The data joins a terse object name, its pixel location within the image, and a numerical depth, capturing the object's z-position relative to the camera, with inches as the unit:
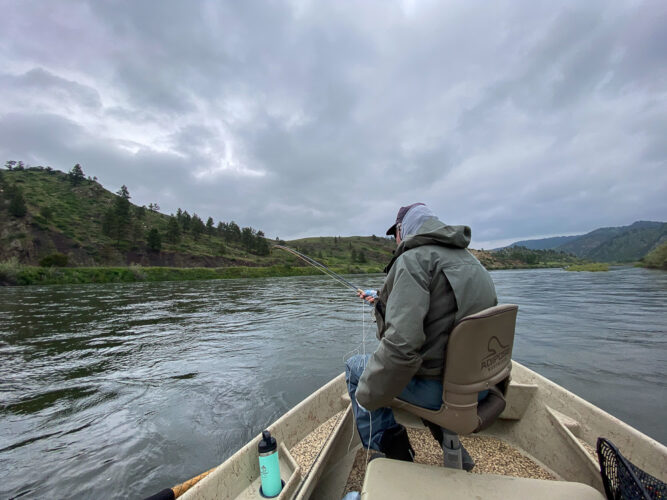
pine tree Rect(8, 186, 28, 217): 2927.9
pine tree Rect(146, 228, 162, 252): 3289.9
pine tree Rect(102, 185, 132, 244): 3329.2
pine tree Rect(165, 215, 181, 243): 3713.8
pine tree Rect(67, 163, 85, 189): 5009.8
